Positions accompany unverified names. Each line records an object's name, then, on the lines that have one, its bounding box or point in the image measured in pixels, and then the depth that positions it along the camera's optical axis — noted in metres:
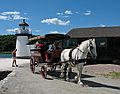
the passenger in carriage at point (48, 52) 8.25
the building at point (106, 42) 16.38
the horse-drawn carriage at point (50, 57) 8.10
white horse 6.50
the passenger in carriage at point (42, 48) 8.46
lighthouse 24.63
